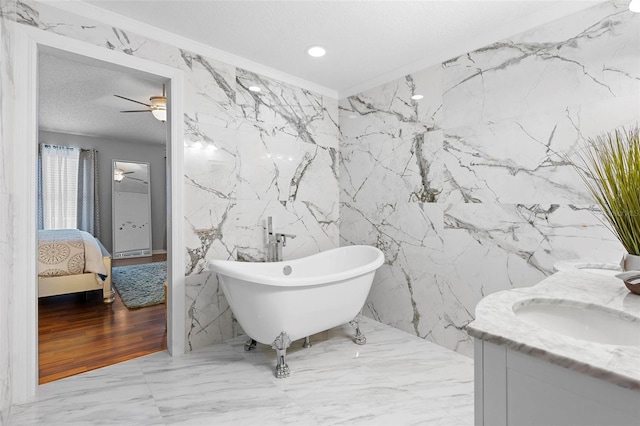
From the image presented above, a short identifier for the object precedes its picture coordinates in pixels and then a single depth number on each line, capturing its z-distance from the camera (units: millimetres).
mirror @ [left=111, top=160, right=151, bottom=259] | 6332
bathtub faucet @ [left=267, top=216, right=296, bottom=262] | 2738
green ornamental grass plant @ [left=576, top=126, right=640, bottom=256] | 953
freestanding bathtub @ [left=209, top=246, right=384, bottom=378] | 1973
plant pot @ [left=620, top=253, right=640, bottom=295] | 945
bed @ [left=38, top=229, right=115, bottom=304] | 3303
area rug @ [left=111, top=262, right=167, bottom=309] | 3654
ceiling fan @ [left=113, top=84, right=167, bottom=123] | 3270
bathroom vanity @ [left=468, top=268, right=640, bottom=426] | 556
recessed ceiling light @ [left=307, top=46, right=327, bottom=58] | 2443
